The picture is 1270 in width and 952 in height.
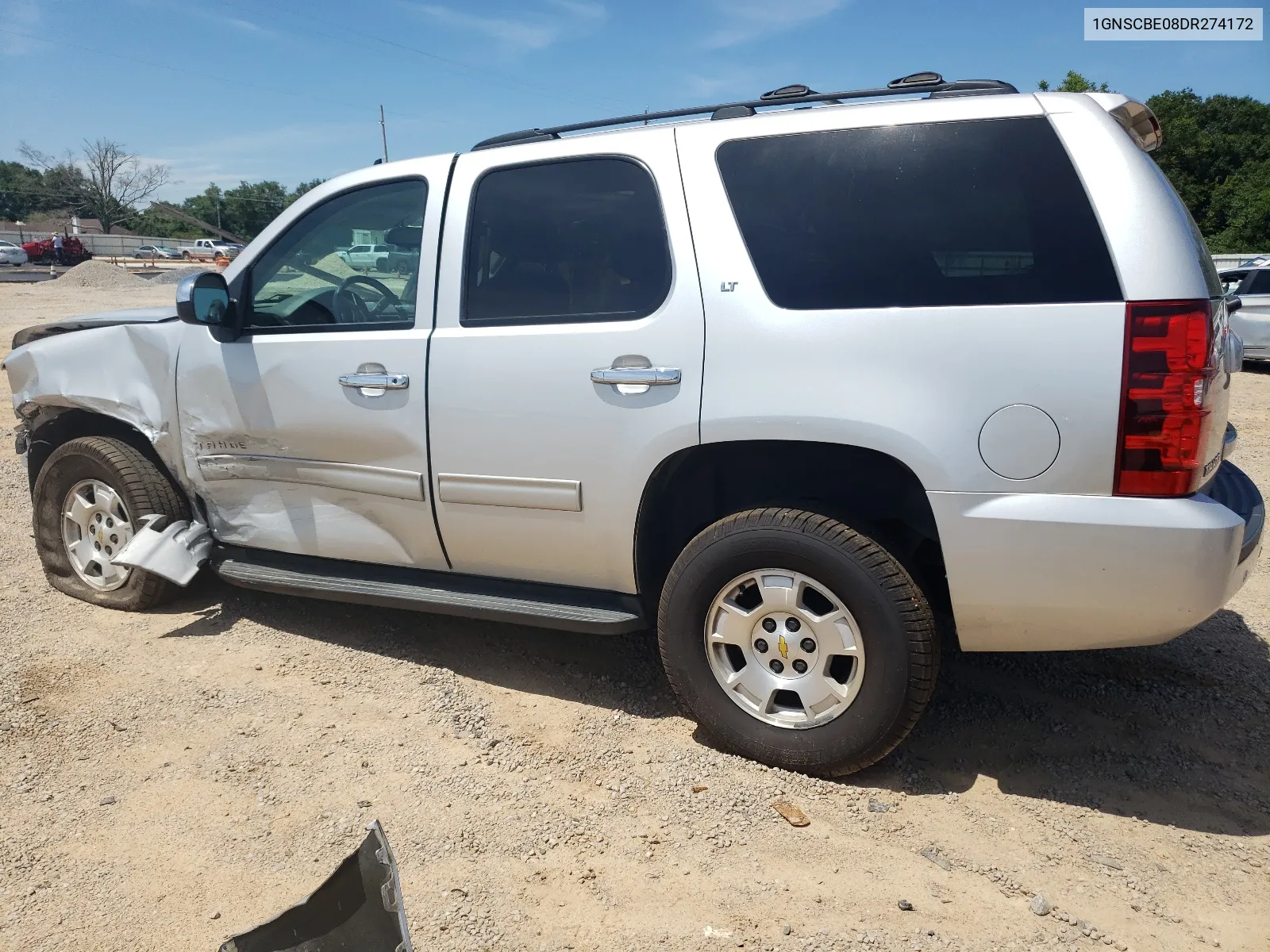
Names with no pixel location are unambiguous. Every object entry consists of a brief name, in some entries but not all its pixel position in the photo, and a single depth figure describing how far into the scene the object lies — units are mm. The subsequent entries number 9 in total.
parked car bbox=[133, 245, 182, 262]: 57656
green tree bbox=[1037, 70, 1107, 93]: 31172
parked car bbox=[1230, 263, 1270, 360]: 13531
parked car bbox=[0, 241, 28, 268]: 41344
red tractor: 44812
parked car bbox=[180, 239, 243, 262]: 56644
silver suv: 2709
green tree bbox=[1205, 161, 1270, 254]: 30250
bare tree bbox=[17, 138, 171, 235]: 79062
